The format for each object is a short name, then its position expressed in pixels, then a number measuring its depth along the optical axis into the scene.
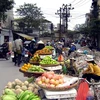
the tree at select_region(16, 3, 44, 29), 30.68
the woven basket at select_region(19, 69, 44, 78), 4.35
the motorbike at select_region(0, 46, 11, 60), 11.27
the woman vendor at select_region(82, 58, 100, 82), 4.27
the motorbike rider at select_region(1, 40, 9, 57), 11.27
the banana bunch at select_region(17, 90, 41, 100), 2.59
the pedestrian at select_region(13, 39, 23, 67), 8.78
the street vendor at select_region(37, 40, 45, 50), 9.03
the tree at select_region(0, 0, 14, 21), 12.75
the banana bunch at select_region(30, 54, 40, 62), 6.19
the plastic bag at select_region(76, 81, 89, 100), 2.29
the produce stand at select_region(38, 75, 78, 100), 2.67
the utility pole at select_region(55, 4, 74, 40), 29.38
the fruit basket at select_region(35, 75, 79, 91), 2.73
